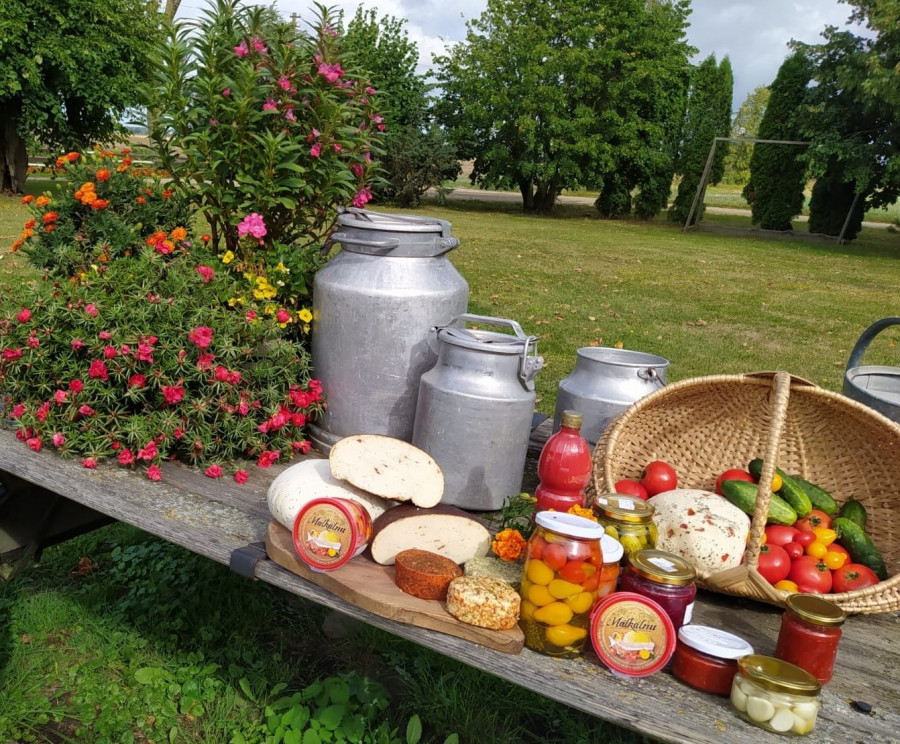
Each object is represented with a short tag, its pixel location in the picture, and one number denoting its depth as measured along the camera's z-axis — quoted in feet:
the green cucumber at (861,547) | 5.48
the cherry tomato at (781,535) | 5.52
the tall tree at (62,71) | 42.52
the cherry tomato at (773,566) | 5.33
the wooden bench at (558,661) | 4.02
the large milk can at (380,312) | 7.18
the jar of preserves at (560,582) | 4.30
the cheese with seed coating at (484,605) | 4.50
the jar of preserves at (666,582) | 4.43
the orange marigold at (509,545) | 5.27
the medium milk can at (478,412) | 6.51
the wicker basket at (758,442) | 5.43
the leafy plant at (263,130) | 8.00
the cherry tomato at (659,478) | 6.06
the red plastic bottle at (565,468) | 5.33
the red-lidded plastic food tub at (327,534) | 5.01
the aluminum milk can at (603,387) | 6.97
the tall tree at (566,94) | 63.87
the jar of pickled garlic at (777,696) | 3.88
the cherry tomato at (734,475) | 6.08
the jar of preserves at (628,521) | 4.92
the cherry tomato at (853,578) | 5.26
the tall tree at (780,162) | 57.41
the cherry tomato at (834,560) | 5.41
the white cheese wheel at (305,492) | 5.53
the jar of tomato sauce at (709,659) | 4.19
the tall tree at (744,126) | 133.28
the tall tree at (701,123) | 64.59
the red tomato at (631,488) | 5.98
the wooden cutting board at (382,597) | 4.48
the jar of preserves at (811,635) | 4.19
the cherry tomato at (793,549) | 5.50
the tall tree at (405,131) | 58.08
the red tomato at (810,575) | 5.26
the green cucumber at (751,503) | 5.58
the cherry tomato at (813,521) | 5.69
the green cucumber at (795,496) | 5.76
